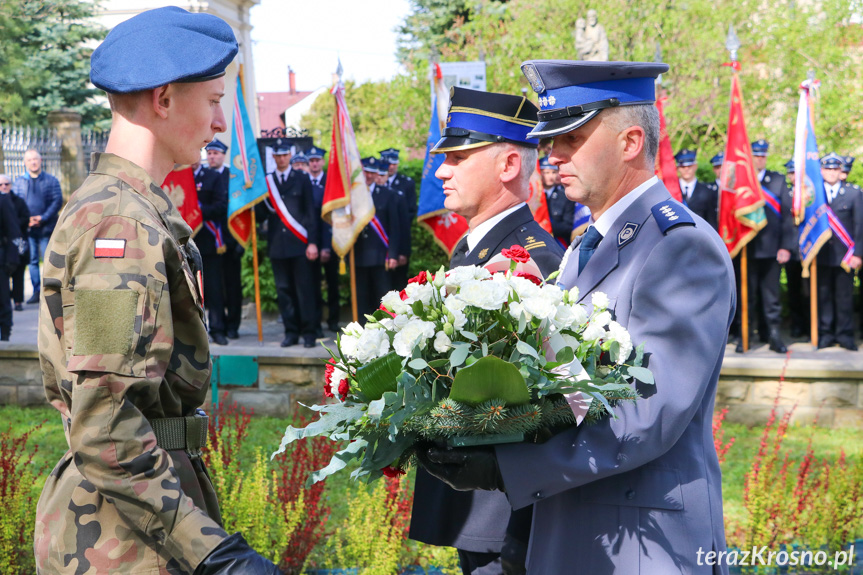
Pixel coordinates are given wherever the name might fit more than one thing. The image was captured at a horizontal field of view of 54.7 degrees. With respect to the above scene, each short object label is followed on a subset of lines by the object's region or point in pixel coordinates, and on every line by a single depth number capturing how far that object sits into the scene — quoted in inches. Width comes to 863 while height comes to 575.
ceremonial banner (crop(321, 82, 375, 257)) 381.4
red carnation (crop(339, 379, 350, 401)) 74.4
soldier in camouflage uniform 64.4
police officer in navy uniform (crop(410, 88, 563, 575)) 117.3
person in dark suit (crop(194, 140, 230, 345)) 389.7
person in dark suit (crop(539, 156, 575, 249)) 406.6
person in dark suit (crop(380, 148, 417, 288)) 419.5
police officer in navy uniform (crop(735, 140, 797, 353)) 378.9
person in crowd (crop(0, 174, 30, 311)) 457.4
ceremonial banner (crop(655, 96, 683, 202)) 372.8
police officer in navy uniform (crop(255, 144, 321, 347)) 385.1
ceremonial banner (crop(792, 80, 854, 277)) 373.4
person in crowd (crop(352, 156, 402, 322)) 406.0
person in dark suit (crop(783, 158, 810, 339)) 412.2
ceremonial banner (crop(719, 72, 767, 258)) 367.6
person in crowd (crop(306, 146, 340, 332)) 417.0
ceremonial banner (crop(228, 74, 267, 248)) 377.4
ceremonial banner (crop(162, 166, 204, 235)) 371.6
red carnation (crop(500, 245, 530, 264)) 82.7
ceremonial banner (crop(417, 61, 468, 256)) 370.3
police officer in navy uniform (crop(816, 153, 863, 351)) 377.7
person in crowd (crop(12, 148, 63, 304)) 537.6
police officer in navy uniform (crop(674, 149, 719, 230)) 389.7
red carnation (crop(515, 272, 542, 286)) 78.1
